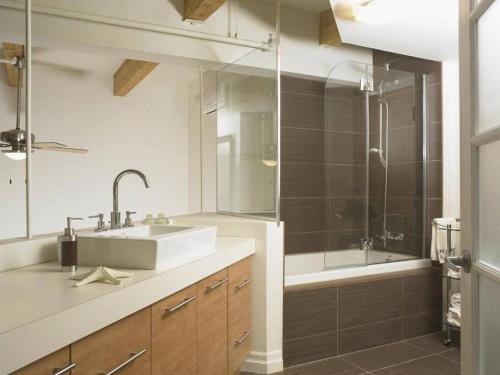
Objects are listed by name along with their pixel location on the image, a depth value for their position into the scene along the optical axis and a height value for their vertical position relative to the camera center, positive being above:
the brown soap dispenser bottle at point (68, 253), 1.50 -0.22
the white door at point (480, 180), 0.99 +0.03
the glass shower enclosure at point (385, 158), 3.37 +0.28
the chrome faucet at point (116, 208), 1.95 -0.07
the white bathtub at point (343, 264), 2.69 -0.54
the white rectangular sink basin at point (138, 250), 1.54 -0.22
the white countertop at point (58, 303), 0.91 -0.30
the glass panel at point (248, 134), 2.66 +0.40
